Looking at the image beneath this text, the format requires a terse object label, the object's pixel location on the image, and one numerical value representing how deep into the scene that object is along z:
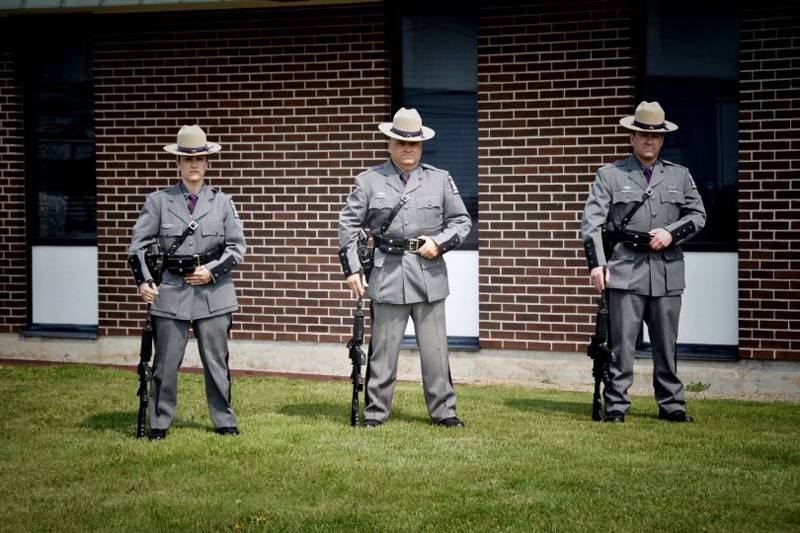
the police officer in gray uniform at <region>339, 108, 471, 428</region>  9.02
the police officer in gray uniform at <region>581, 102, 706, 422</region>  9.22
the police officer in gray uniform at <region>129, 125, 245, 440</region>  8.65
